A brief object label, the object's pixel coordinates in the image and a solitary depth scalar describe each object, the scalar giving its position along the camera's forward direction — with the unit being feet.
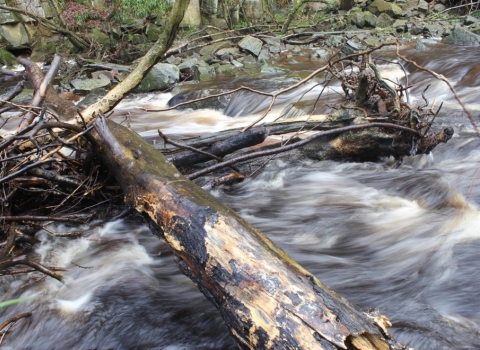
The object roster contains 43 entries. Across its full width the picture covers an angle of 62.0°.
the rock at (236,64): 35.73
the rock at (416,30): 43.37
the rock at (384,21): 48.16
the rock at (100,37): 41.82
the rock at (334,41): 41.40
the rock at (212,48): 39.93
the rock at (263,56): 38.34
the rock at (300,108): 21.16
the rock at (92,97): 26.61
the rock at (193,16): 57.56
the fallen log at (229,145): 11.23
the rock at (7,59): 43.78
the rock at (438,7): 52.75
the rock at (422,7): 52.43
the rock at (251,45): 39.17
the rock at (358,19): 49.29
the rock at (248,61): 36.22
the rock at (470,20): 42.94
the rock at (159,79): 30.70
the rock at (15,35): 49.55
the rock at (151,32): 50.09
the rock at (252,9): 59.41
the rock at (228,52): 38.60
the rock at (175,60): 36.91
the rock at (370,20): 48.59
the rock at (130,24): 49.04
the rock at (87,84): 30.50
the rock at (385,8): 51.62
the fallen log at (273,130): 12.06
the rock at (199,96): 25.44
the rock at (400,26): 45.01
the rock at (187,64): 33.88
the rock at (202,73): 32.27
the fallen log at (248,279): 4.47
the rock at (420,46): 35.67
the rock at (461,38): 35.42
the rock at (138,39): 47.55
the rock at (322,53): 37.81
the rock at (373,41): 39.74
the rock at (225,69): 34.06
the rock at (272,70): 32.50
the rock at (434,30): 42.16
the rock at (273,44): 41.56
